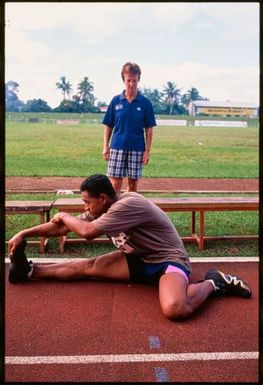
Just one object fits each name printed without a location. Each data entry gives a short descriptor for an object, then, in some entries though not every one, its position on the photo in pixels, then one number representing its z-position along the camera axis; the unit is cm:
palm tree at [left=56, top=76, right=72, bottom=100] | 12112
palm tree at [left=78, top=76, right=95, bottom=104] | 11038
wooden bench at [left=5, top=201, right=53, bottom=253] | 571
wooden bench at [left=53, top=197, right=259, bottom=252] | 579
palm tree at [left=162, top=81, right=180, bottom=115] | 12056
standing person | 604
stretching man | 400
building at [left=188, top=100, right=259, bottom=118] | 9094
